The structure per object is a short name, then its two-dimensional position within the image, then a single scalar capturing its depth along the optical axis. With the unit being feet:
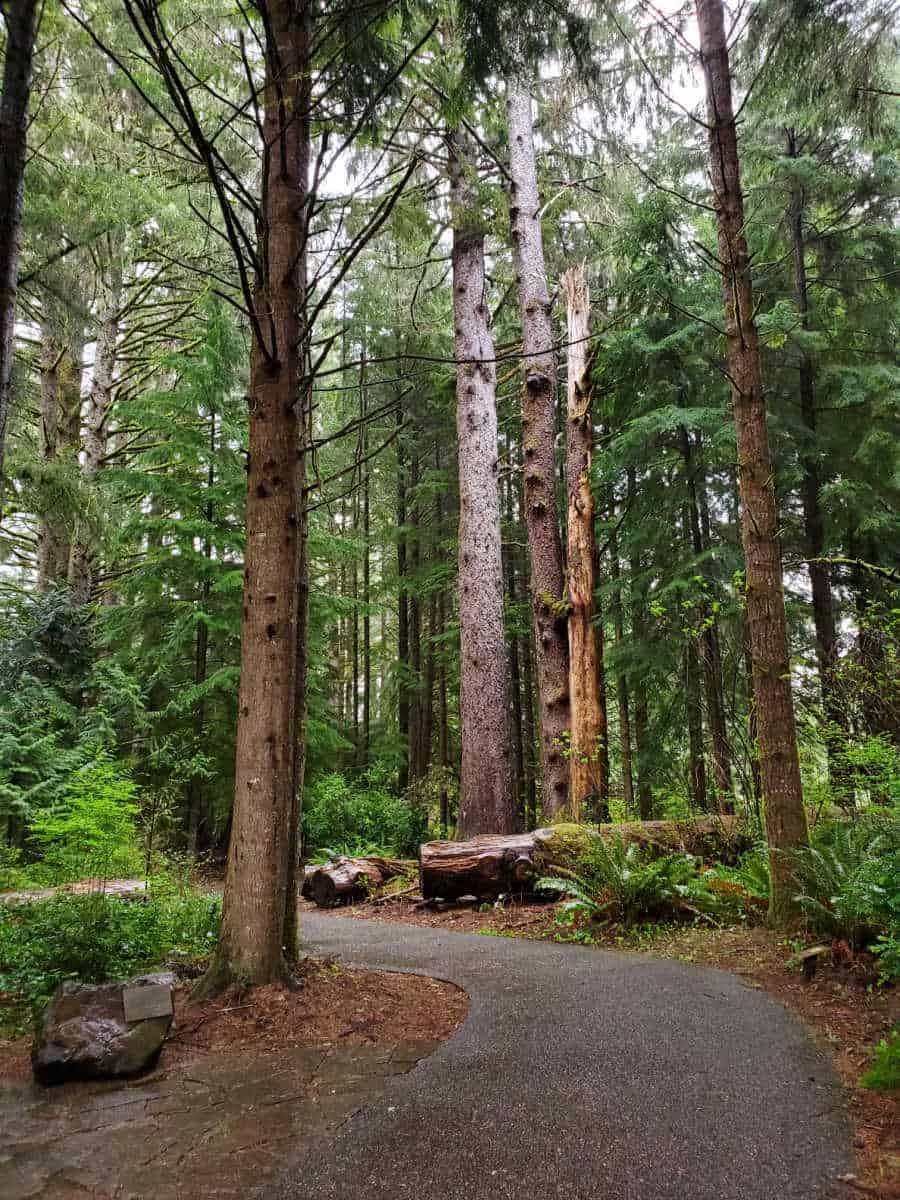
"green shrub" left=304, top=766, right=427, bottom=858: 43.32
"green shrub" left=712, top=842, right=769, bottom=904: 21.09
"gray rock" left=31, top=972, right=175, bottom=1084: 10.30
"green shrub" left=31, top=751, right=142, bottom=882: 18.15
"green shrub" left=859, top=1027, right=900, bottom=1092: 9.71
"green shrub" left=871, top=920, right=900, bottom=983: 10.87
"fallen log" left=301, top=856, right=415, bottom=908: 31.07
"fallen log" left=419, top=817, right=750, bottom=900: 26.27
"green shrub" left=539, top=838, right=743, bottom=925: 20.88
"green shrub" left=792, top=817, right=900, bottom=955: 13.32
